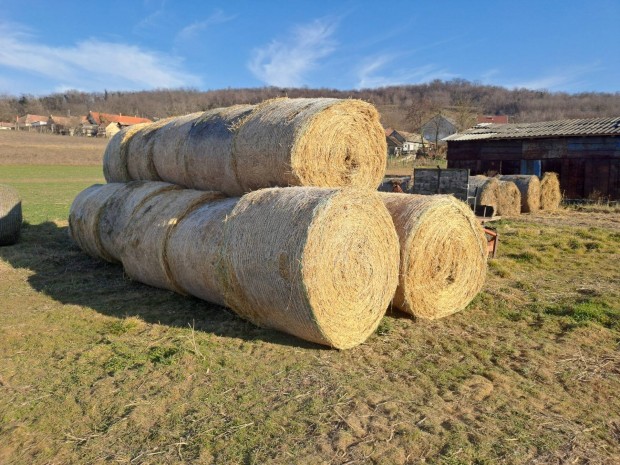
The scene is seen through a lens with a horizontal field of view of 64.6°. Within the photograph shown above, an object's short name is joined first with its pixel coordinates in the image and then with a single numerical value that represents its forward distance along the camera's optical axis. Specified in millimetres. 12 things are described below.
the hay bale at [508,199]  16828
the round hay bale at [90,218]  8477
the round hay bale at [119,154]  9492
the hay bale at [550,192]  19172
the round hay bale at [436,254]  5875
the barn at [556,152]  21328
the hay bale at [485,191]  16062
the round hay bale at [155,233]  6742
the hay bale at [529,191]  18125
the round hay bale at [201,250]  5888
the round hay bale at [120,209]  7566
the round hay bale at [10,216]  9781
